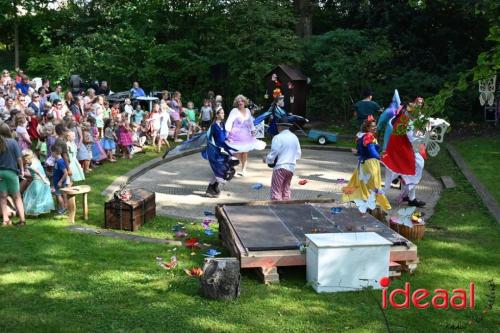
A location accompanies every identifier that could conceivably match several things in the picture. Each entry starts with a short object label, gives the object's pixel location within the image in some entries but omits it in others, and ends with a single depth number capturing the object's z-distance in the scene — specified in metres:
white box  7.87
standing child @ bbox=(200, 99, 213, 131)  20.78
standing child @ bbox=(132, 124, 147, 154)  17.77
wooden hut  22.58
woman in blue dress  13.23
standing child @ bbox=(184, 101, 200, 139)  20.67
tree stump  7.52
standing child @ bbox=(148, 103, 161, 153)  18.50
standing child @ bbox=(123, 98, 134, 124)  18.80
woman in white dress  15.09
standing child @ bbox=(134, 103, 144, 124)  19.42
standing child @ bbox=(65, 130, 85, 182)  12.87
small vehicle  20.33
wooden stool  10.75
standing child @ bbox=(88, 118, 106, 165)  15.88
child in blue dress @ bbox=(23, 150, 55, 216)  11.11
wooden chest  10.65
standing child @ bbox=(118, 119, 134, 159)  16.91
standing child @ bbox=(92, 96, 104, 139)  17.09
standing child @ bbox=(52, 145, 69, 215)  11.16
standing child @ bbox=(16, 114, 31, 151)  13.31
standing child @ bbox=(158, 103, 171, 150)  18.59
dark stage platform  8.34
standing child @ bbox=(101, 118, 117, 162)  16.56
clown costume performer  12.60
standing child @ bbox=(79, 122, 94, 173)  15.13
